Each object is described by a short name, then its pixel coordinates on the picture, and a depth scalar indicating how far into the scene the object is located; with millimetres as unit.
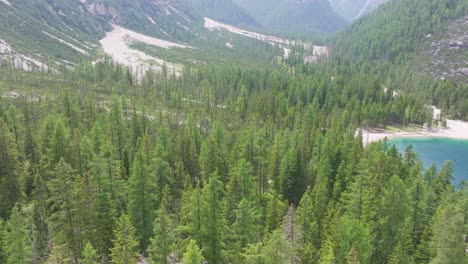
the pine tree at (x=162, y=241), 34531
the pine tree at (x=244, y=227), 40688
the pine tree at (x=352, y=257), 30656
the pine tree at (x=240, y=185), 50281
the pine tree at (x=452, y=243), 34781
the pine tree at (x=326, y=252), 35156
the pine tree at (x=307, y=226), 46244
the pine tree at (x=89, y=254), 32000
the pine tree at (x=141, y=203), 46375
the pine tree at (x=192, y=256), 33094
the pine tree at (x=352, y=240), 39750
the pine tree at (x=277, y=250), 31328
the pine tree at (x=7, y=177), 48625
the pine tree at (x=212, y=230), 41781
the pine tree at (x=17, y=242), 36094
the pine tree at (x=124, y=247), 33375
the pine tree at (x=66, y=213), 41453
